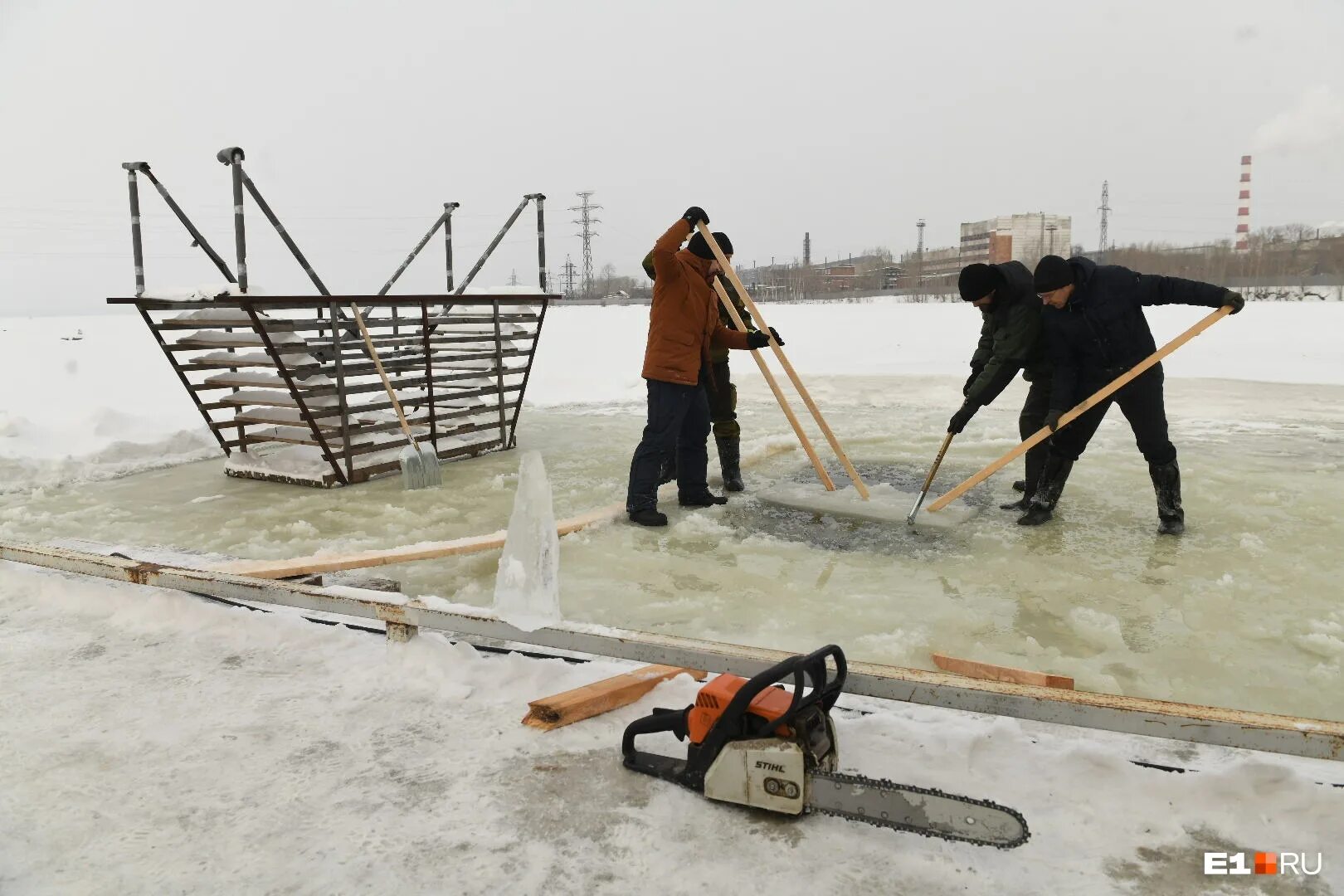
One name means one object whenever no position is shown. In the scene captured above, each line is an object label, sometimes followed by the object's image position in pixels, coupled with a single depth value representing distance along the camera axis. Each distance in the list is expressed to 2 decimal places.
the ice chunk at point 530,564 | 2.70
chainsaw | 1.95
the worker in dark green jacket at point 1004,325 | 4.74
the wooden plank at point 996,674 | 2.60
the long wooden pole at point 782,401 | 5.34
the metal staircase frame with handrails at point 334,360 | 6.15
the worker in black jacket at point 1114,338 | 4.44
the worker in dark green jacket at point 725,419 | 5.75
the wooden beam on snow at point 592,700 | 2.47
